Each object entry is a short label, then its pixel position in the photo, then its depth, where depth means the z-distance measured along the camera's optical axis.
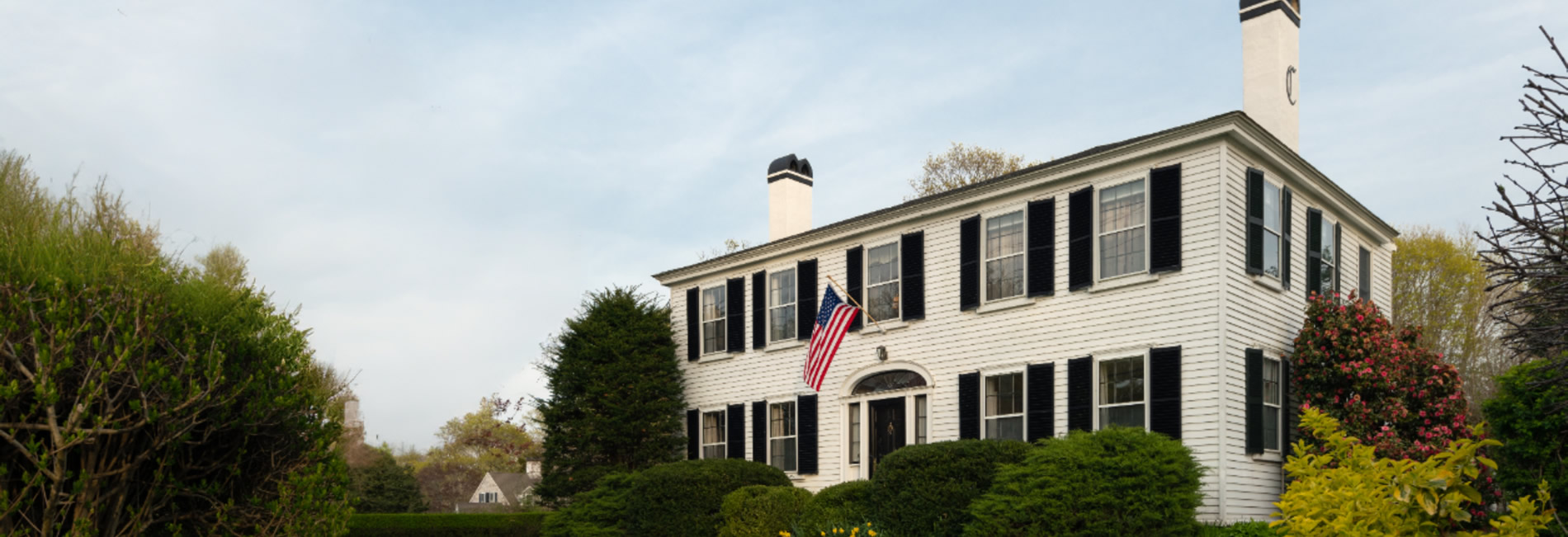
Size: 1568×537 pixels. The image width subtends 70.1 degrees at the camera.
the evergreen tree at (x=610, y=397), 23.20
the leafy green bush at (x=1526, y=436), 10.78
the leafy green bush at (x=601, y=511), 19.69
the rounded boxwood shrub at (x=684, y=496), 18.19
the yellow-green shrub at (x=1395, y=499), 5.53
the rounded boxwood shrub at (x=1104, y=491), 12.47
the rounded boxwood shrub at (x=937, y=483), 14.01
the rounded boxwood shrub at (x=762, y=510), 16.12
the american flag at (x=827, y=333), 19.09
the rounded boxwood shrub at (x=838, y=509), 15.18
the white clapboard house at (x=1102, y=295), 14.91
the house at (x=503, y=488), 66.62
